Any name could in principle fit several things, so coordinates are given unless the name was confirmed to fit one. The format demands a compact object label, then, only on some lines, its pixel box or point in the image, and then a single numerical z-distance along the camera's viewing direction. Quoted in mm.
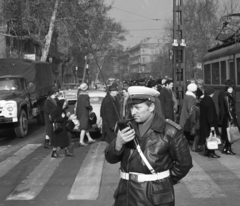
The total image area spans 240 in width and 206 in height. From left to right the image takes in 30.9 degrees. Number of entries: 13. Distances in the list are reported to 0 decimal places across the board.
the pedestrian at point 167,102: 11938
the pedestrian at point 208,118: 9531
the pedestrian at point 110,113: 9664
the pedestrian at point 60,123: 9672
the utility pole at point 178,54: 17344
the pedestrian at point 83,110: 11570
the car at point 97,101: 13008
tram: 12969
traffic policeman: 3291
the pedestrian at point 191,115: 10549
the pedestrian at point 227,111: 9867
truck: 13523
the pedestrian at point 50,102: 10531
